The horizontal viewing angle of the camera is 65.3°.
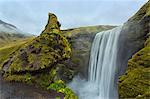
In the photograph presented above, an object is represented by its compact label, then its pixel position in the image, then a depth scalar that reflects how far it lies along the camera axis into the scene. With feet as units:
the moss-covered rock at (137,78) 34.85
